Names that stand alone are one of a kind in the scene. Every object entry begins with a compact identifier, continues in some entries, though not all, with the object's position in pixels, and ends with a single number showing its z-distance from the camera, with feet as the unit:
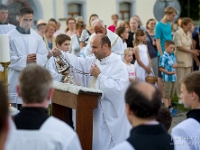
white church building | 111.14
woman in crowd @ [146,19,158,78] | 54.87
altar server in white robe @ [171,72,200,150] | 17.33
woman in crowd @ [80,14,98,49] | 48.27
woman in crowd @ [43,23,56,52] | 47.74
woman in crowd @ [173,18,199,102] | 53.63
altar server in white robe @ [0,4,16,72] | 36.43
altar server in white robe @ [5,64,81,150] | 14.23
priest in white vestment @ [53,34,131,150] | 29.52
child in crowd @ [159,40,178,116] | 47.62
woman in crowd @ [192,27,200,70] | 58.20
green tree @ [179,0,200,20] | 166.31
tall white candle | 25.90
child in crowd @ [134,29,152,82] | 49.94
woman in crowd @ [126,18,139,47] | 56.33
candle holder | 25.68
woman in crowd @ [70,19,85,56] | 51.58
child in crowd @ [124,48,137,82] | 48.46
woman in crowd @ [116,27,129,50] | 49.71
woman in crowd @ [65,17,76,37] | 58.23
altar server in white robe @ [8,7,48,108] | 33.89
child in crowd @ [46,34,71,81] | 34.35
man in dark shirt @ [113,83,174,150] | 13.50
